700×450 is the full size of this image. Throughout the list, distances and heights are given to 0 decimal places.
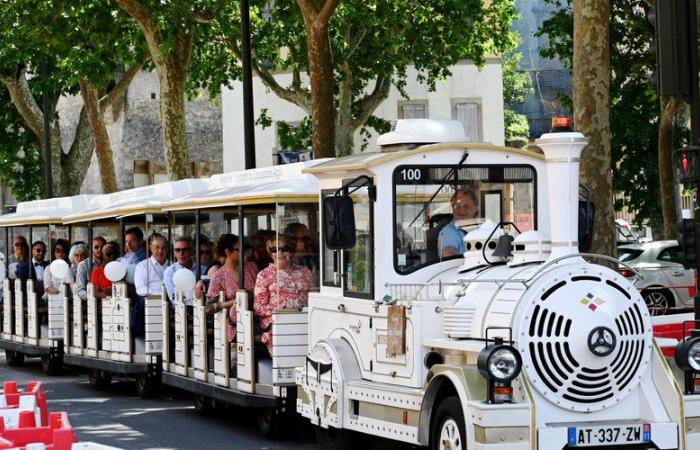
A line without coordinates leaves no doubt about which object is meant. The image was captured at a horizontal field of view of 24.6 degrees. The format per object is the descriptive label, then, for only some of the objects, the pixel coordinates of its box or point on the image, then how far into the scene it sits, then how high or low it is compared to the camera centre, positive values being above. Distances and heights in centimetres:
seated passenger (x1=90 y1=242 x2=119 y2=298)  2117 -23
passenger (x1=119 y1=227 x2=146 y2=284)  2019 +7
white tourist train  1012 -44
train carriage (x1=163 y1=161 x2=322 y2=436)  1436 -69
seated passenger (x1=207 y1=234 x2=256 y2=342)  1570 -26
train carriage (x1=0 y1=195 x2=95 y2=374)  2336 -57
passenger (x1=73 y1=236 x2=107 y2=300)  2183 -11
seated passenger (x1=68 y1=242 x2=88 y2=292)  2272 +2
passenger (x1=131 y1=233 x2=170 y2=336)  1914 -15
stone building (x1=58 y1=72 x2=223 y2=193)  5644 +433
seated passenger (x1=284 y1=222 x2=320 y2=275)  1462 +7
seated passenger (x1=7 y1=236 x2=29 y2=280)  2517 +5
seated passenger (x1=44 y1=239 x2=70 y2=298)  2320 -24
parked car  3019 -51
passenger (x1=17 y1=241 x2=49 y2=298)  2445 -14
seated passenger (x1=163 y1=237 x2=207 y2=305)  1798 -9
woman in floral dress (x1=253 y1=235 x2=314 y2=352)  1449 -29
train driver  1200 +20
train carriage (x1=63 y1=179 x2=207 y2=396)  1903 -69
